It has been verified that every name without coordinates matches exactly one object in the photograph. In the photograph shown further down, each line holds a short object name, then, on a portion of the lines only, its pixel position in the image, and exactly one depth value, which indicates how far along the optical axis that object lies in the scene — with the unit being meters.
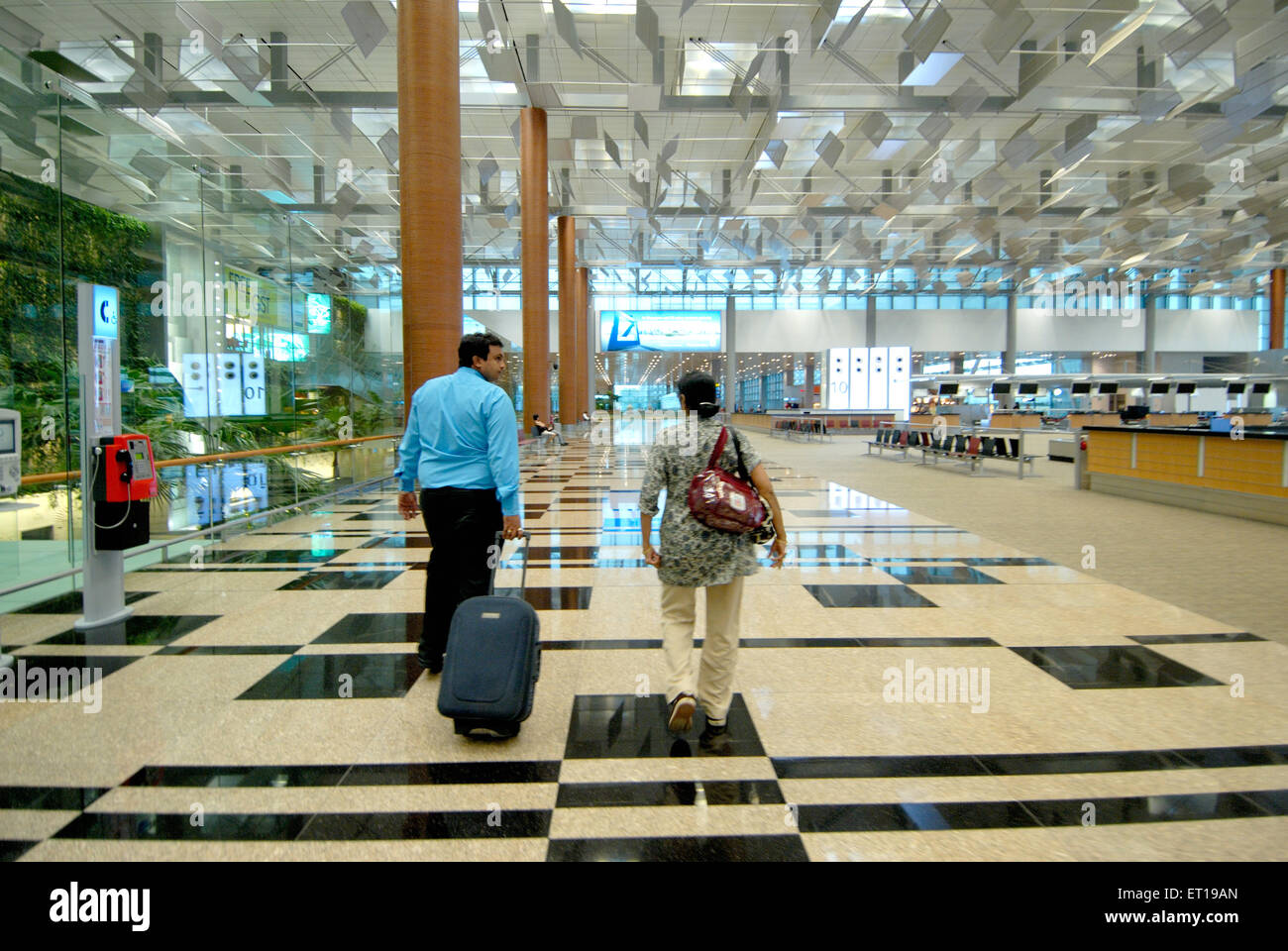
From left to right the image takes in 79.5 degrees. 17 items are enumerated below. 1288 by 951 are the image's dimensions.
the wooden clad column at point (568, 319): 28.81
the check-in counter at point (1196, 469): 9.11
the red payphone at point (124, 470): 4.62
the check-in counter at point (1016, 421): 35.30
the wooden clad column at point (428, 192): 8.64
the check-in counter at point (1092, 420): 30.14
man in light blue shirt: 3.46
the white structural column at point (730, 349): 45.03
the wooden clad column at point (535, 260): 19.31
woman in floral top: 3.11
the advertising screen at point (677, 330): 41.47
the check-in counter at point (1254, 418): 25.53
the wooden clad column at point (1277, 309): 41.00
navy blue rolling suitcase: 3.00
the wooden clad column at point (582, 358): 37.00
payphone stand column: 4.59
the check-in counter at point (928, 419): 31.70
